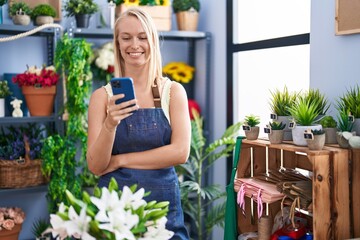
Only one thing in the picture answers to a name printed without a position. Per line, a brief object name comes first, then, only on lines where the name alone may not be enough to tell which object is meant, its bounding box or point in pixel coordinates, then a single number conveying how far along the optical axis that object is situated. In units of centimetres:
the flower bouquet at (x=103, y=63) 388
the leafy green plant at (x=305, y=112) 225
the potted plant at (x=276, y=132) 233
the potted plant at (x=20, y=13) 361
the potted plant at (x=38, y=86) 359
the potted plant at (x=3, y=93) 358
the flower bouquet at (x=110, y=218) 120
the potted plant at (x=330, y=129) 226
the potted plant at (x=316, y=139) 211
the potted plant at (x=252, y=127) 250
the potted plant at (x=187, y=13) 409
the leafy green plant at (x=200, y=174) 373
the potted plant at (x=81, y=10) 378
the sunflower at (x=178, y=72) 415
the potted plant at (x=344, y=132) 215
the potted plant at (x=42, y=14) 365
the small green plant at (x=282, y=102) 245
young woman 194
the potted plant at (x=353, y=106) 219
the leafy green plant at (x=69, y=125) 354
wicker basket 353
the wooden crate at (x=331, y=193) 207
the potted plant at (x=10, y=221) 341
